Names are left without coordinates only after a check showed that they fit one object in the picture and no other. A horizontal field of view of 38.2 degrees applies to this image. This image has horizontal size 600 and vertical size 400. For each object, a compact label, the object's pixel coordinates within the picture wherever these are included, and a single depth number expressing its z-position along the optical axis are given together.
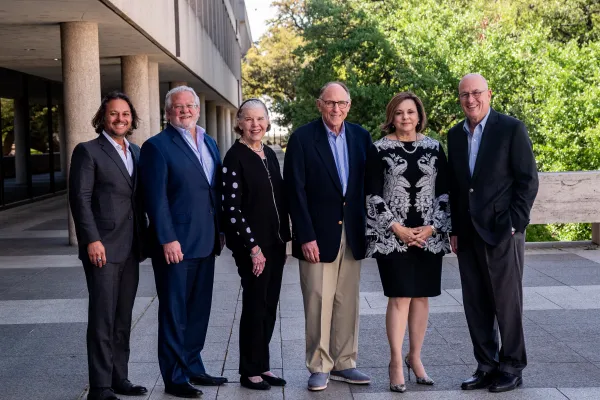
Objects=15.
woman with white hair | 5.63
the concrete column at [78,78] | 13.48
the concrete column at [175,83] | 28.77
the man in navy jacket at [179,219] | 5.52
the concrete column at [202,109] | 35.78
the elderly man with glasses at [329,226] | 5.72
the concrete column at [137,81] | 18.64
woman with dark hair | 5.58
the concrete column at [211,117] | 42.75
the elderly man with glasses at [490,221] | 5.69
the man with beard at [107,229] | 5.33
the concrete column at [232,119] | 58.31
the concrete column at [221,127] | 48.75
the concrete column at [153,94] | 21.22
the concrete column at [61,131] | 32.16
